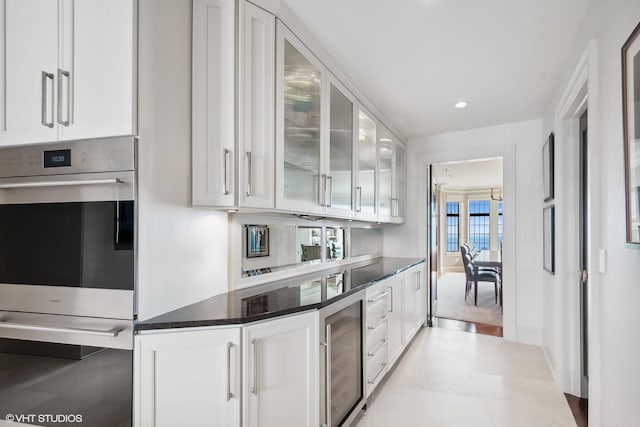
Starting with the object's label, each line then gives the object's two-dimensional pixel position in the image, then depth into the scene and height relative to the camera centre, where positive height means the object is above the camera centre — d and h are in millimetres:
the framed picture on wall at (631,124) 1110 +330
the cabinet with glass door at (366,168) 2938 +490
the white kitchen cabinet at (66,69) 1354 +627
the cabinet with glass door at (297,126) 1864 +575
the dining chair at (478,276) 5663 -900
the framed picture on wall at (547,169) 3012 +493
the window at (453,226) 10594 -118
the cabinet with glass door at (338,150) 2377 +546
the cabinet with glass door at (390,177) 3496 +503
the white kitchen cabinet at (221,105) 1620 +557
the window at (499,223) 9930 -37
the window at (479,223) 10273 -24
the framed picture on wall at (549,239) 2910 -152
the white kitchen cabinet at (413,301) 3301 -858
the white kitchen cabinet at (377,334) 2322 -812
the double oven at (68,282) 1358 -251
